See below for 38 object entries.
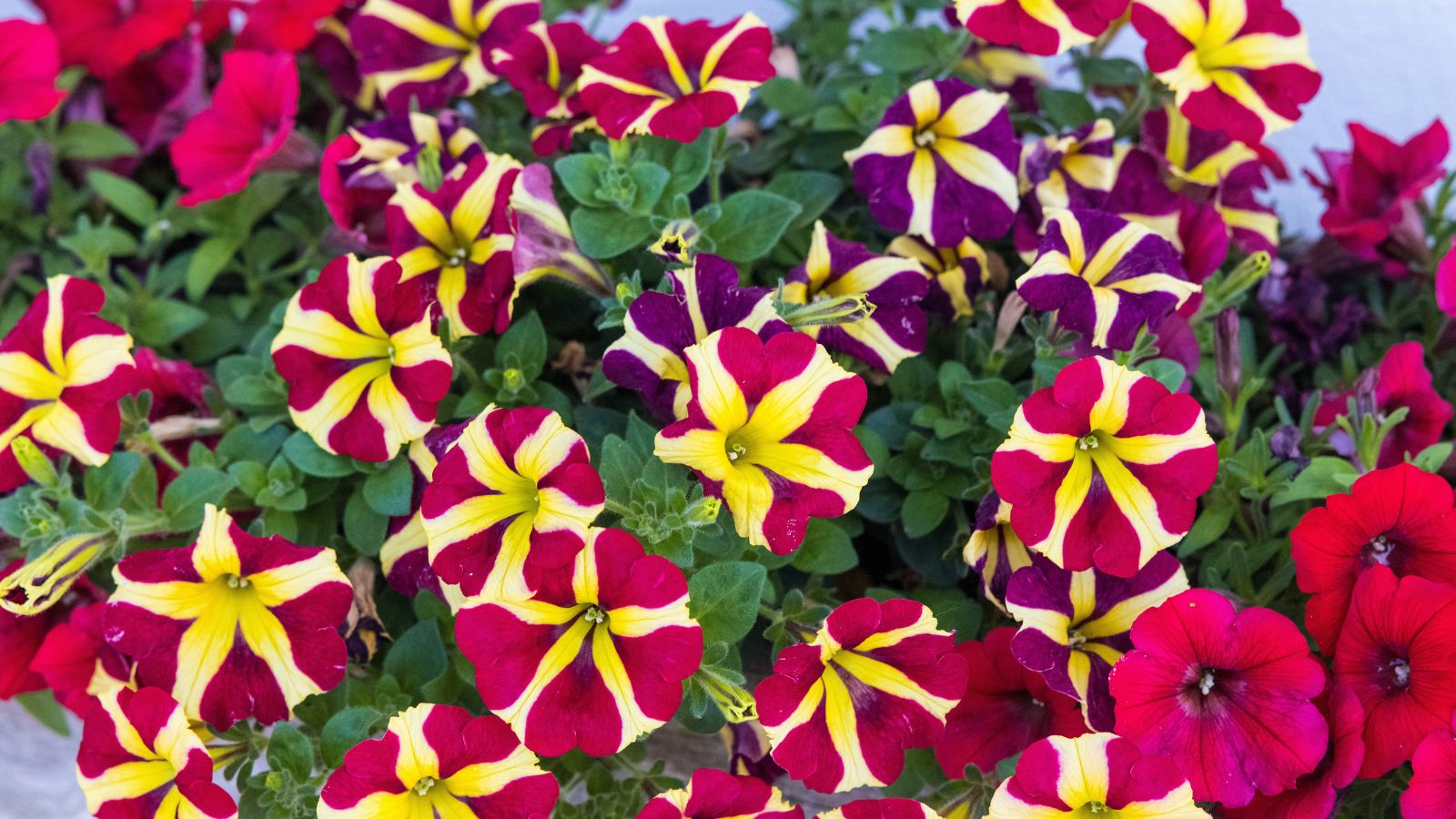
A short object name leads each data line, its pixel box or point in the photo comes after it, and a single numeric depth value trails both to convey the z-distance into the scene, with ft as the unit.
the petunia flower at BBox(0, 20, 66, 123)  3.51
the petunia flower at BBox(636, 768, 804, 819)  2.32
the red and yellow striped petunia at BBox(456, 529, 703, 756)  2.22
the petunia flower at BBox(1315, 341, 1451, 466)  2.88
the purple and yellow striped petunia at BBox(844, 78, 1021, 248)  2.99
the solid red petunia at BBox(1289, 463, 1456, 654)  2.38
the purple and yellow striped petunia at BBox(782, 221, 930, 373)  2.80
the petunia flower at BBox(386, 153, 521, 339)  2.84
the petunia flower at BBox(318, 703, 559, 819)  2.30
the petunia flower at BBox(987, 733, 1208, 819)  2.16
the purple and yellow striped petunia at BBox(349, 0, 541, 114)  3.54
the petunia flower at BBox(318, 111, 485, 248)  3.17
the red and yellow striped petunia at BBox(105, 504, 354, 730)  2.51
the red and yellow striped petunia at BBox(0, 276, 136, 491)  2.76
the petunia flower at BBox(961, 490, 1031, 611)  2.57
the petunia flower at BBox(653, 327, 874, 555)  2.27
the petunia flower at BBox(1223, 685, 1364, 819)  2.25
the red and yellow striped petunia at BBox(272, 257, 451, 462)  2.67
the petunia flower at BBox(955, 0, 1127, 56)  2.85
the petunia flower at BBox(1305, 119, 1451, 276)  3.37
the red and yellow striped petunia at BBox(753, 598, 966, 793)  2.33
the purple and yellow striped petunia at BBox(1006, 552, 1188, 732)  2.43
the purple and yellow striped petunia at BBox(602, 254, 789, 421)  2.48
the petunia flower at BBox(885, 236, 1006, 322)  3.08
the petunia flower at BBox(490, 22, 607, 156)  3.17
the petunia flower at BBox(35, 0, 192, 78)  3.95
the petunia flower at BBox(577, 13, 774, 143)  2.78
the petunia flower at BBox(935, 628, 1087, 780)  2.62
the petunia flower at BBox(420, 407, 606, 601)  2.22
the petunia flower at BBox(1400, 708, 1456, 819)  2.15
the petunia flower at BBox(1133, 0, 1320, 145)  3.02
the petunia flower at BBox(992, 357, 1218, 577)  2.32
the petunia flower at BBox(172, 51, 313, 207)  3.56
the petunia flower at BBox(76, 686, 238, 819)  2.46
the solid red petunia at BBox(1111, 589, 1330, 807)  2.28
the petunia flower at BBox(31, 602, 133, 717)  3.07
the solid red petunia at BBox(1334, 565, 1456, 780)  2.28
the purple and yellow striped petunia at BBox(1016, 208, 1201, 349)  2.51
